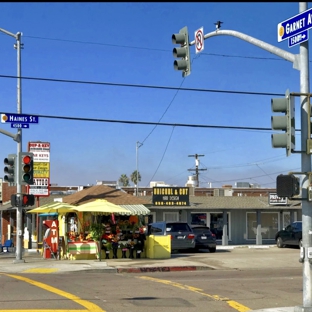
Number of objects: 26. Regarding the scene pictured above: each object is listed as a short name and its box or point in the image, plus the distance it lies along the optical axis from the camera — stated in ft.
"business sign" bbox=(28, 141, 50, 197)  97.30
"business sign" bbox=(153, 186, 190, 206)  126.31
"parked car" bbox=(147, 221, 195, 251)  98.43
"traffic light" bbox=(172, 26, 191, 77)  47.14
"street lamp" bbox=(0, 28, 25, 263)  77.46
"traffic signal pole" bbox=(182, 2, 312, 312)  35.99
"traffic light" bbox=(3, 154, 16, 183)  75.82
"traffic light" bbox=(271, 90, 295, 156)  35.53
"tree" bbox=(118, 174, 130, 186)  379.98
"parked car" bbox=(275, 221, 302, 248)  108.73
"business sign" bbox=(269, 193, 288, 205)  131.64
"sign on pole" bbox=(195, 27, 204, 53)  47.80
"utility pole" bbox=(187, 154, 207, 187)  249.14
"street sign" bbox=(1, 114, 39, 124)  74.18
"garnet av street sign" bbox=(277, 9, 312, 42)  36.45
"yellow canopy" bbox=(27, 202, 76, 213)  80.94
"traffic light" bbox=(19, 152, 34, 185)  75.10
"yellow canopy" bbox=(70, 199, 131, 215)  78.02
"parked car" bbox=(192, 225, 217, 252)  103.24
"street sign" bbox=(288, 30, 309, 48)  36.77
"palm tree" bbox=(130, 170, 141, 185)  359.99
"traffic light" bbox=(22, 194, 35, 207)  76.54
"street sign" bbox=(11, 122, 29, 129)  74.84
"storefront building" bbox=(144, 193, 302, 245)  131.75
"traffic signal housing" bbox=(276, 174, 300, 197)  36.09
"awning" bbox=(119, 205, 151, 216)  82.43
